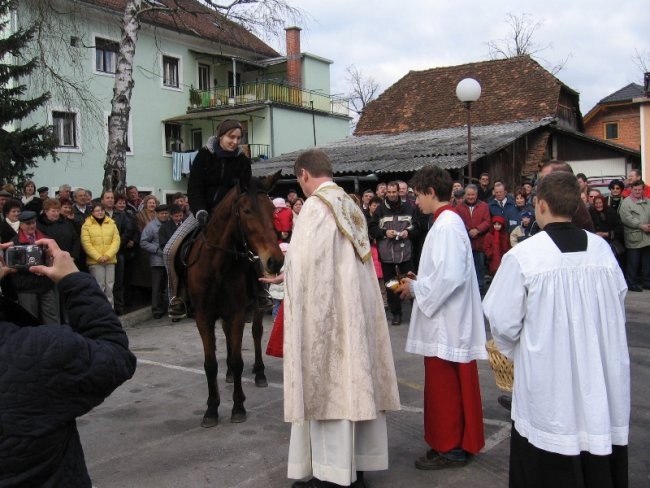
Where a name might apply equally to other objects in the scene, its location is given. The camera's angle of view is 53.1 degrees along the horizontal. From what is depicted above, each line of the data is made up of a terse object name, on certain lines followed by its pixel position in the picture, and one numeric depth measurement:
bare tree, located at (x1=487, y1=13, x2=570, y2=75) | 48.12
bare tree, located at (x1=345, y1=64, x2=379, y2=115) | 58.41
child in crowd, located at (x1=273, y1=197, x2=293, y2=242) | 10.80
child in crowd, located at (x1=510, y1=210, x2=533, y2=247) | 11.36
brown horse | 5.52
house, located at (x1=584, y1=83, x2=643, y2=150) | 43.12
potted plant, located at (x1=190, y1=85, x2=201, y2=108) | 35.59
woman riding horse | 6.12
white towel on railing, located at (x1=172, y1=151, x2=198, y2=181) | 34.03
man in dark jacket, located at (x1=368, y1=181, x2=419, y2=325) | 10.08
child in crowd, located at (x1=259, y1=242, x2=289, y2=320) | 8.70
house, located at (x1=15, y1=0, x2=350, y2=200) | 29.19
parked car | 23.51
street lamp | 13.98
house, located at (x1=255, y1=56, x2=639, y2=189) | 21.94
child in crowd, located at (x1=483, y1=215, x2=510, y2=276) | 11.62
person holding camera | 1.98
